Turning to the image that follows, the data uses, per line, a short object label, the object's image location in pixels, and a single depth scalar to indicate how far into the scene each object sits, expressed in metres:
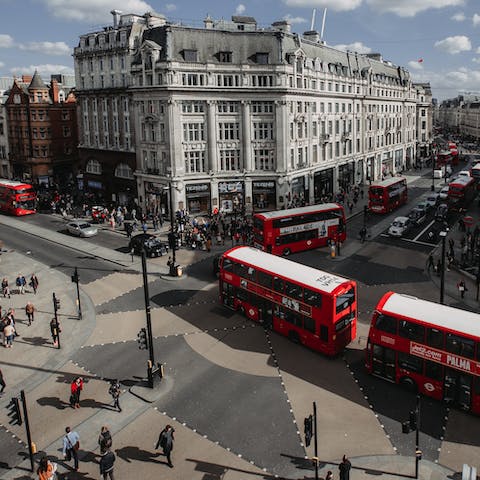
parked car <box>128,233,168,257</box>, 44.03
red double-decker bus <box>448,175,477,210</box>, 61.62
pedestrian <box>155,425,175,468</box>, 18.08
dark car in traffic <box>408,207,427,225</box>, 55.57
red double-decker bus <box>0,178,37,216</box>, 61.53
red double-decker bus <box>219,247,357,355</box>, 25.14
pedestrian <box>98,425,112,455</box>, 18.11
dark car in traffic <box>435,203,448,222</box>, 57.75
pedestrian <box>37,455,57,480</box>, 16.56
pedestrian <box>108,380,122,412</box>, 21.60
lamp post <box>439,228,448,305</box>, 27.00
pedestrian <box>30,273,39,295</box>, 36.19
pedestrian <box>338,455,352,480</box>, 16.41
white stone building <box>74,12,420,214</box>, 57.19
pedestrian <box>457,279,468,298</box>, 33.38
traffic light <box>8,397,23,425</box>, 19.62
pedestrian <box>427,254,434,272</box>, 39.79
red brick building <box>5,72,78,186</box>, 80.12
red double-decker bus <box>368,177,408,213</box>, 61.91
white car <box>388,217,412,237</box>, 51.06
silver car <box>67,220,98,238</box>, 51.18
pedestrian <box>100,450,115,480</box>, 16.91
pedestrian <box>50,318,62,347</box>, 27.52
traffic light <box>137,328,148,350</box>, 23.42
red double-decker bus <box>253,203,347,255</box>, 42.12
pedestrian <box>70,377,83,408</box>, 21.77
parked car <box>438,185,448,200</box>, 68.28
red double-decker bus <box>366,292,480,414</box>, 20.38
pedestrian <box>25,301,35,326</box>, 30.80
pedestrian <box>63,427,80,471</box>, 18.19
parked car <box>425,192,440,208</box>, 64.35
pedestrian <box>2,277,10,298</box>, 35.19
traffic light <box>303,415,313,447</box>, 18.28
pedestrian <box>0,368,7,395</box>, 23.23
